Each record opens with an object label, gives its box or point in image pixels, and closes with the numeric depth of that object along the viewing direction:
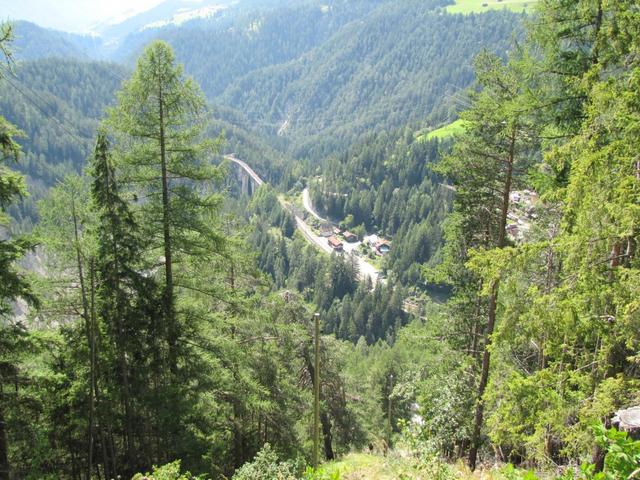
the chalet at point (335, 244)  125.06
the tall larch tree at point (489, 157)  10.34
